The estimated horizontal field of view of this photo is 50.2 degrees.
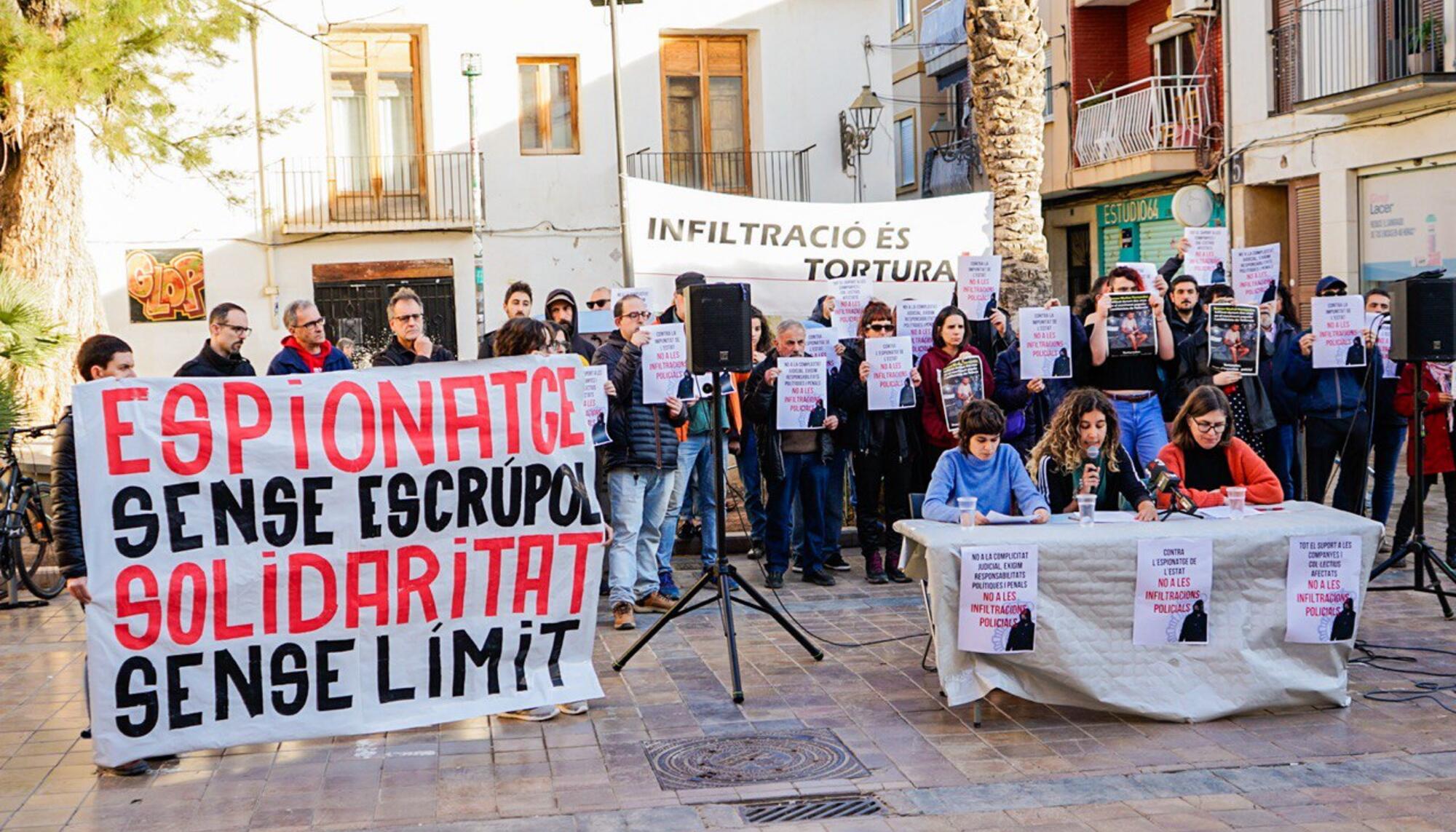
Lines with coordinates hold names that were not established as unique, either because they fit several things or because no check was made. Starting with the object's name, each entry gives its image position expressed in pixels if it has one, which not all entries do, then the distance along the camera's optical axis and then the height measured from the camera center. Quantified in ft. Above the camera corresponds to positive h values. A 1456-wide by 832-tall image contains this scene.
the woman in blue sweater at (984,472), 25.16 -2.64
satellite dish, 61.93 +3.77
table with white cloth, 22.29 -4.83
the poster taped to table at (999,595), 21.91 -4.01
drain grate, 18.98 -6.07
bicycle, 33.04 -4.01
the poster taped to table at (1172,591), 22.38 -4.15
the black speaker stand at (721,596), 24.91 -4.53
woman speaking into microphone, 25.59 -2.43
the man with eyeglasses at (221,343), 27.25 -0.03
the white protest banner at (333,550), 21.01 -3.03
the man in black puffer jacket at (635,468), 30.32 -2.85
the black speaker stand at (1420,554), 29.09 -4.94
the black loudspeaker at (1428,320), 28.71 -0.51
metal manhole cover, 20.42 -5.98
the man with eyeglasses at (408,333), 27.61 +0.01
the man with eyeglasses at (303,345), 28.60 -0.14
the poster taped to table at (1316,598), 22.84 -4.41
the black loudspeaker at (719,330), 25.05 -0.13
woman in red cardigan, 26.08 -2.58
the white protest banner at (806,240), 39.75 +2.05
